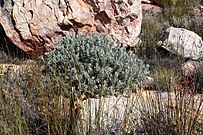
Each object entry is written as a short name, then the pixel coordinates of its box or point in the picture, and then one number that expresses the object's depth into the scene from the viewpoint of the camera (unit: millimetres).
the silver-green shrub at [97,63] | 4566
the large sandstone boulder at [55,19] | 5961
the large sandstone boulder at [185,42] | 6363
